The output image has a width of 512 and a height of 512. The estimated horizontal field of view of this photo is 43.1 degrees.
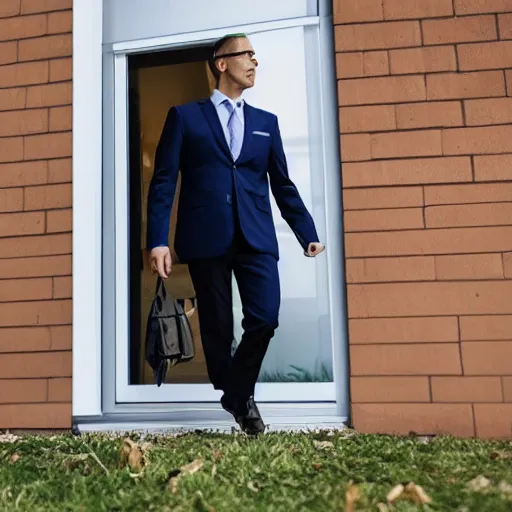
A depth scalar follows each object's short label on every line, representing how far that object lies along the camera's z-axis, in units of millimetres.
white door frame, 3600
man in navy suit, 3133
